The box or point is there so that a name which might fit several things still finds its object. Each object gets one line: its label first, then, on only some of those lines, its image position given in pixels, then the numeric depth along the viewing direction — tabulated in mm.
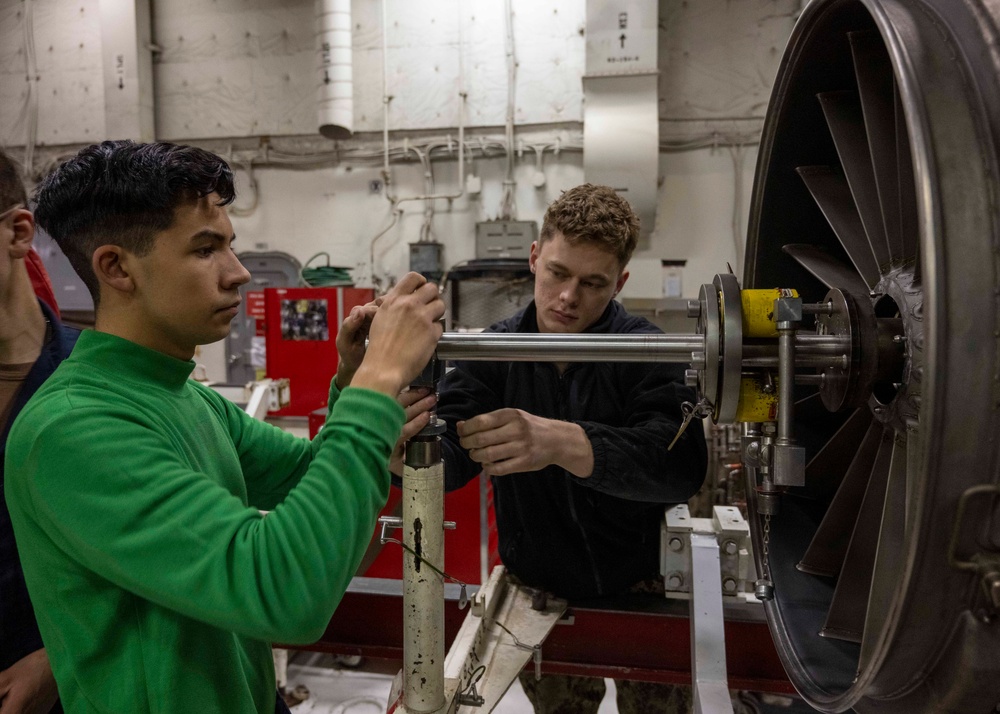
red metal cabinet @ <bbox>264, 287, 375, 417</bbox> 3496
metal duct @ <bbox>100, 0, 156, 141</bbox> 4359
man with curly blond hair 1283
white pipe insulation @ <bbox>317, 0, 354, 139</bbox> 3908
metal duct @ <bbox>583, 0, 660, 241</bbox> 3559
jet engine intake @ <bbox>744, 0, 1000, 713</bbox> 612
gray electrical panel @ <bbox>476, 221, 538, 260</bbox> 4090
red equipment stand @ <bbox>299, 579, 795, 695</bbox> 1336
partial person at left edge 1026
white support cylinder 806
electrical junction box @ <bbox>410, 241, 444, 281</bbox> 4227
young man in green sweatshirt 641
